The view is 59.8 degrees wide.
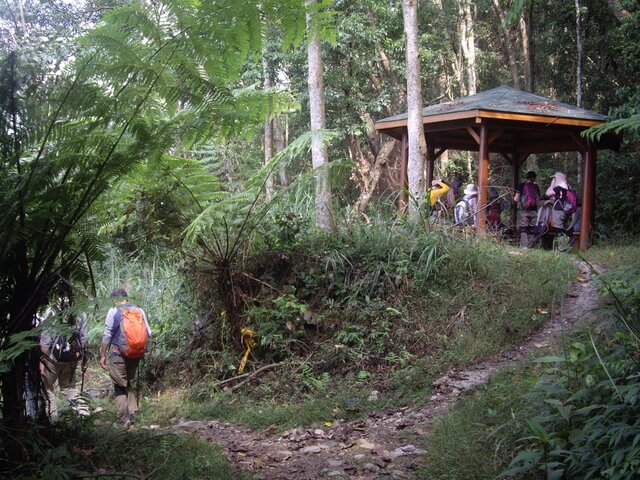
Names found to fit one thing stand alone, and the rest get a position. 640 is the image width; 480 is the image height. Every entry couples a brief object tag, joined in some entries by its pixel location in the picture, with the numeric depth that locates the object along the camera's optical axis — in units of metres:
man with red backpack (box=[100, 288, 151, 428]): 6.17
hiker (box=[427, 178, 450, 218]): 8.65
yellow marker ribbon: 6.70
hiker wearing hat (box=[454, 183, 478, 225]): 10.39
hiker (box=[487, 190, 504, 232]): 10.49
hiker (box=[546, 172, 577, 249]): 10.91
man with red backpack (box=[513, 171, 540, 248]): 11.55
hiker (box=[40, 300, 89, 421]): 6.10
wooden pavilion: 10.45
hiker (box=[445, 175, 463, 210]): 11.48
